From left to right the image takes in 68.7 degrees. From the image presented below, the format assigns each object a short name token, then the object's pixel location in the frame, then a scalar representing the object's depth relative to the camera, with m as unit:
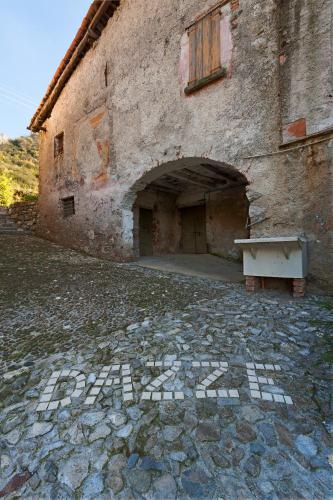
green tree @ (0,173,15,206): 12.24
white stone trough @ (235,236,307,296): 3.51
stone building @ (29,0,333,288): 3.79
